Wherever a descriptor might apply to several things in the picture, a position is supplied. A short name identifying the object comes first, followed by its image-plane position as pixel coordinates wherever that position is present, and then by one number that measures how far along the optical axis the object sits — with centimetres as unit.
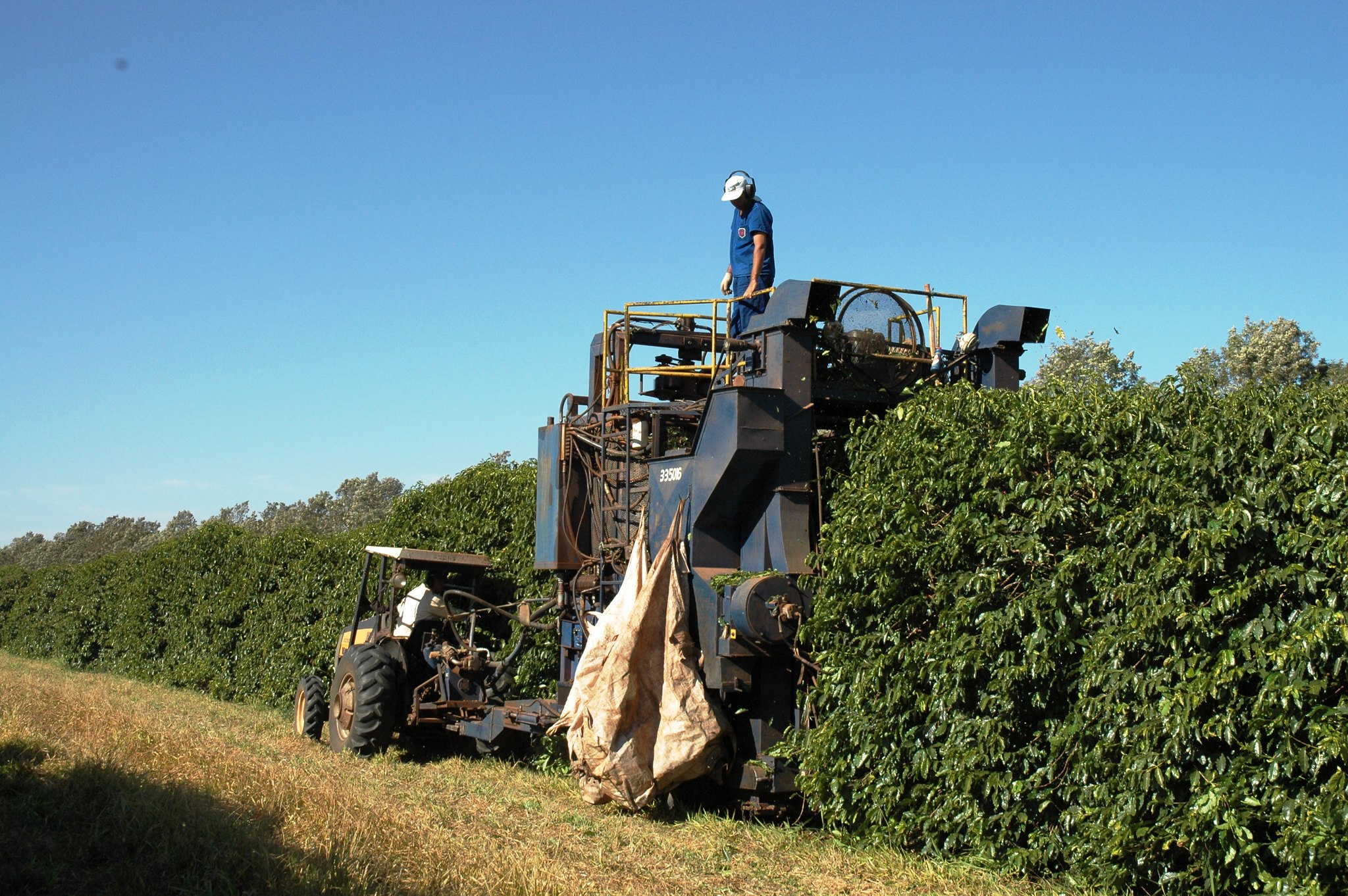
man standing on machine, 984
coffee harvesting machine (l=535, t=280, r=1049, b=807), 805
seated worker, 1233
